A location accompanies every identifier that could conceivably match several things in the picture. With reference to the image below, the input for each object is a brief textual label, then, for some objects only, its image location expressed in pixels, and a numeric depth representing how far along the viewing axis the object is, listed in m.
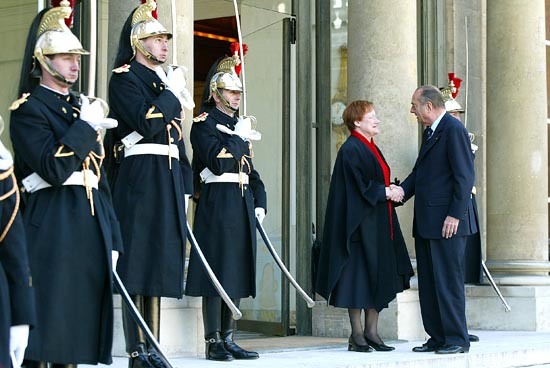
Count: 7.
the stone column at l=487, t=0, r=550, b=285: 18.74
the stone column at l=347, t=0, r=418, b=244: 15.64
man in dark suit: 13.58
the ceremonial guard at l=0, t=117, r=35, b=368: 7.07
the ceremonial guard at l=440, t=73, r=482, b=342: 16.69
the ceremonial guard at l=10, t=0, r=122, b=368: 8.52
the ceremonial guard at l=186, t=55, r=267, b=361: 12.29
